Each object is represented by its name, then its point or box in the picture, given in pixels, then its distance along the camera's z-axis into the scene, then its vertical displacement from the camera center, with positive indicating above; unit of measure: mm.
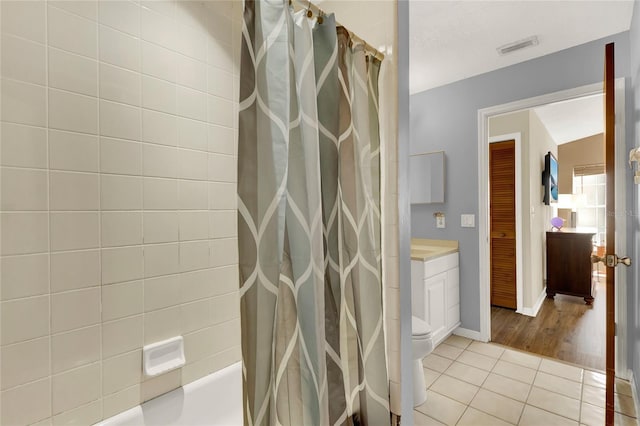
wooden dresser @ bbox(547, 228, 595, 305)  3840 -698
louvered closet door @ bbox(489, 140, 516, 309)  3615 -145
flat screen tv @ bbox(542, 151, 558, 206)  4086 +421
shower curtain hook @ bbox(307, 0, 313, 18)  1043 +679
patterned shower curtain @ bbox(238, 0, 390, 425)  850 -55
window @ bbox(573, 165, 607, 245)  4685 +210
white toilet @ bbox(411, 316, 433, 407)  1911 -898
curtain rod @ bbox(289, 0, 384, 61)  1029 +694
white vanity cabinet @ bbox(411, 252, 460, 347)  2453 -703
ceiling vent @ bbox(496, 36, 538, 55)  2271 +1261
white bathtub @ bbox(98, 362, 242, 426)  1039 -716
